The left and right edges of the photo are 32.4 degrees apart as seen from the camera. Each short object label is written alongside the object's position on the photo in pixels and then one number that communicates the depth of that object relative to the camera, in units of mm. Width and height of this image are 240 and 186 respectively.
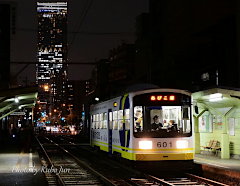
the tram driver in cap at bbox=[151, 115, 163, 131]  14203
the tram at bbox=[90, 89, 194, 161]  14180
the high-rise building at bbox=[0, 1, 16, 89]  50750
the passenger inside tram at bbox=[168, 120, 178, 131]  14297
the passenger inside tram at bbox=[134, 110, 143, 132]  14258
